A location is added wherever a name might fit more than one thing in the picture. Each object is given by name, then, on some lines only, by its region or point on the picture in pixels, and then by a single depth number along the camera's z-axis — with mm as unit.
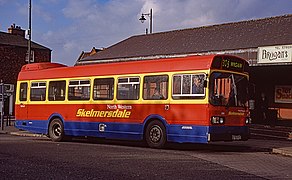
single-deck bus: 16812
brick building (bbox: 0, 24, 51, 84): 55906
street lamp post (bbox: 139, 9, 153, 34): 46156
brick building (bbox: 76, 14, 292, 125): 23758
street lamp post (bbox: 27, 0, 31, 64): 32409
